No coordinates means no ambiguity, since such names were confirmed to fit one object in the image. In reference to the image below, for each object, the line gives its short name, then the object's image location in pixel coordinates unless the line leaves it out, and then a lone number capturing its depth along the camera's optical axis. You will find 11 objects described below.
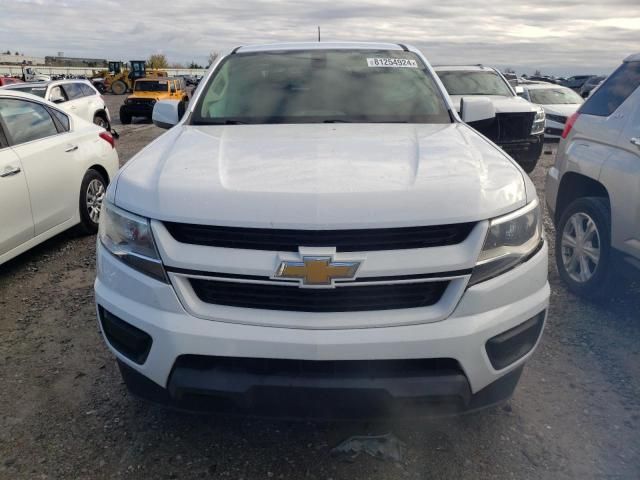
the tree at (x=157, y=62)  104.51
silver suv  3.57
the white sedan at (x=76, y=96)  12.85
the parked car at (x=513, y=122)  8.52
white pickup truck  2.04
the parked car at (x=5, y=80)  21.40
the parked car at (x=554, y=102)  12.98
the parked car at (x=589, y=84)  31.23
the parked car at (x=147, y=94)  20.91
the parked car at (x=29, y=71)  43.78
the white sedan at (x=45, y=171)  4.42
